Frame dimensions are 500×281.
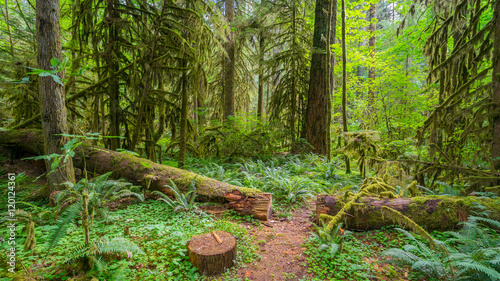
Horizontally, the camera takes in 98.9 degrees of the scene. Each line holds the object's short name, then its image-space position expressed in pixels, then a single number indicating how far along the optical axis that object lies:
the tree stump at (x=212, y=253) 2.55
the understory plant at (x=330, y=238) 2.93
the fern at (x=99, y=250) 2.09
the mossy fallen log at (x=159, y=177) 4.27
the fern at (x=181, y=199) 4.01
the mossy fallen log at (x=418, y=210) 3.24
